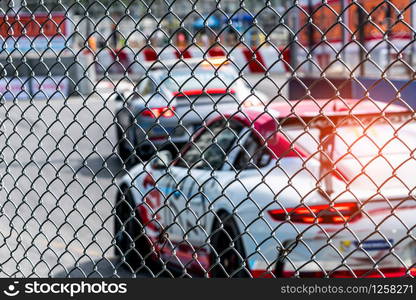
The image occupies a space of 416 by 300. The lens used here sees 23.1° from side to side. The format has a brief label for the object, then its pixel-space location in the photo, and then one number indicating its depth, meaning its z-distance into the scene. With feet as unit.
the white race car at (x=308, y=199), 19.06
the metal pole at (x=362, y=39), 47.92
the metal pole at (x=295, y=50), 70.00
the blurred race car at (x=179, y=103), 40.09
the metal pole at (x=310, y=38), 64.46
